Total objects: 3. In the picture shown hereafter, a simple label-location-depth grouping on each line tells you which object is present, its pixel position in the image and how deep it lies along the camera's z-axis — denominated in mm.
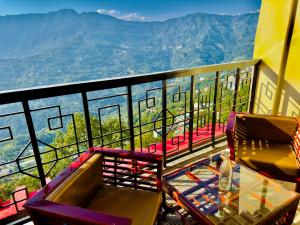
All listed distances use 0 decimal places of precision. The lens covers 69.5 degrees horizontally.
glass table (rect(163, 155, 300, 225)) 1353
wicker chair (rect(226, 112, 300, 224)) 1898
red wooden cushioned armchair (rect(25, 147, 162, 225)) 1009
